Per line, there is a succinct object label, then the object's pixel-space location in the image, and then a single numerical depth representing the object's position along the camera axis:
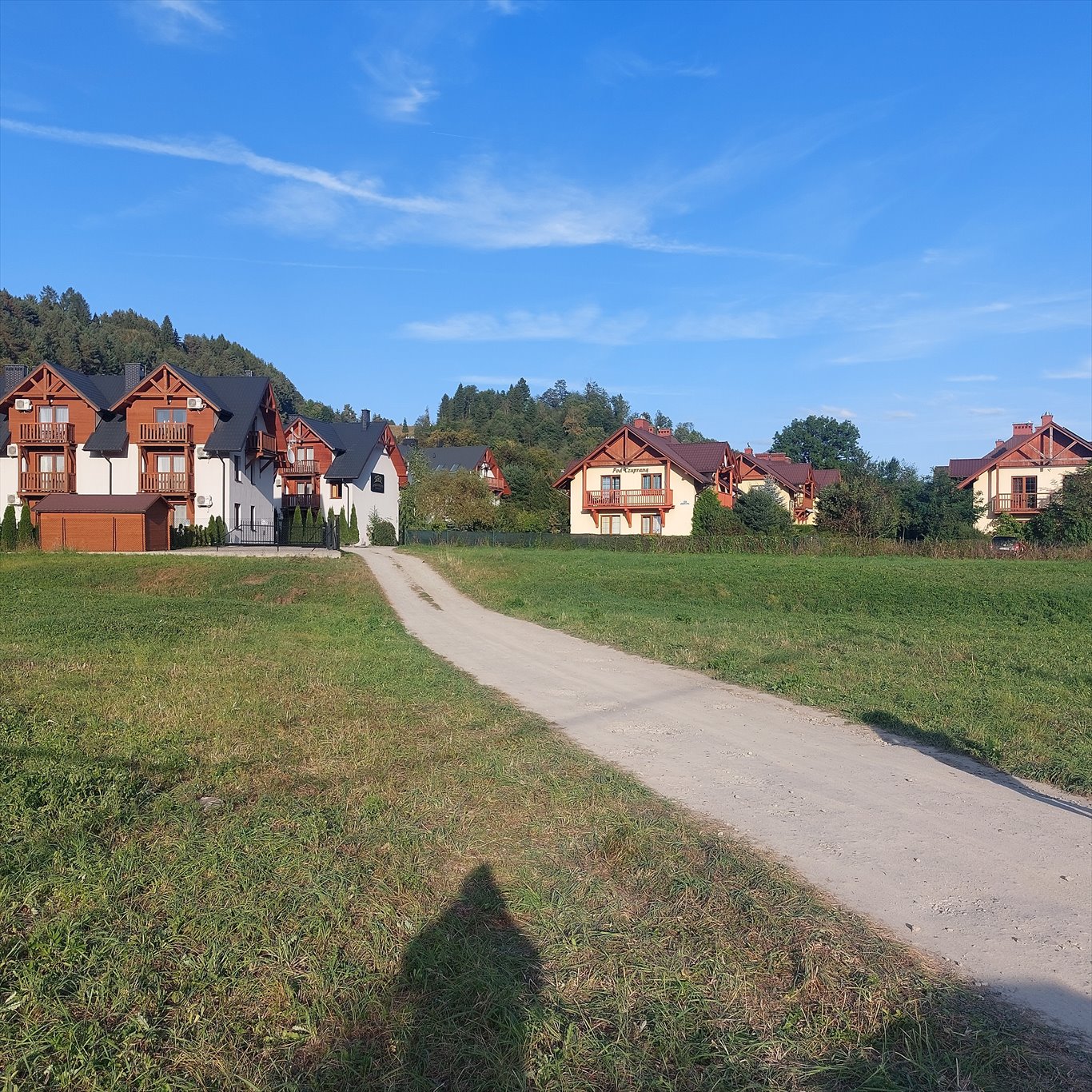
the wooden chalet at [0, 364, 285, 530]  44.19
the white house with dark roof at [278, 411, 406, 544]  55.31
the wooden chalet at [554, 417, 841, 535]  55.81
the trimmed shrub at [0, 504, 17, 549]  41.91
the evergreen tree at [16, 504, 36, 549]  41.97
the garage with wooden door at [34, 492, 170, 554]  38.06
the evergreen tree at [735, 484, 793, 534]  54.16
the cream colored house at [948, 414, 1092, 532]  53.19
